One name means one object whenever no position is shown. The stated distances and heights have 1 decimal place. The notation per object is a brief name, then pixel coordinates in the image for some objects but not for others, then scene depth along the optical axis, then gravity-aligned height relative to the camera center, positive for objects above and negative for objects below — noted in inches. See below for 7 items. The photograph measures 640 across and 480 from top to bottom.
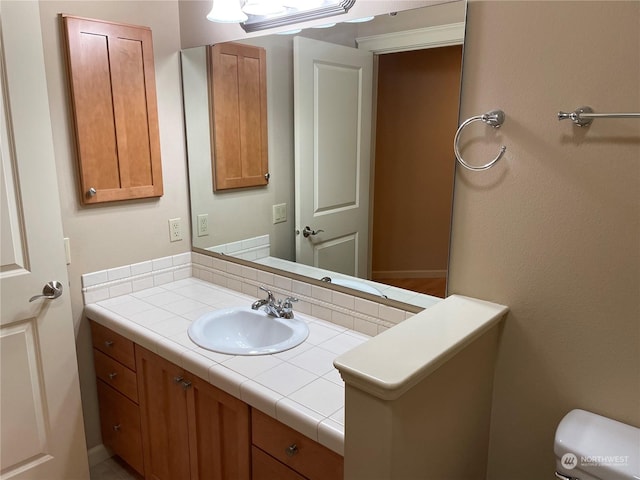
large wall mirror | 58.8 -1.3
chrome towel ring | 51.2 +2.2
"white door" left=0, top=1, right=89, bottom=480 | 62.3 -19.7
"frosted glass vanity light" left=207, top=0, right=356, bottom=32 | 65.7 +18.9
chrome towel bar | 44.6 +2.6
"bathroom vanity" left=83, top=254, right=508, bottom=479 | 41.0 -27.1
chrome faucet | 72.6 -25.0
